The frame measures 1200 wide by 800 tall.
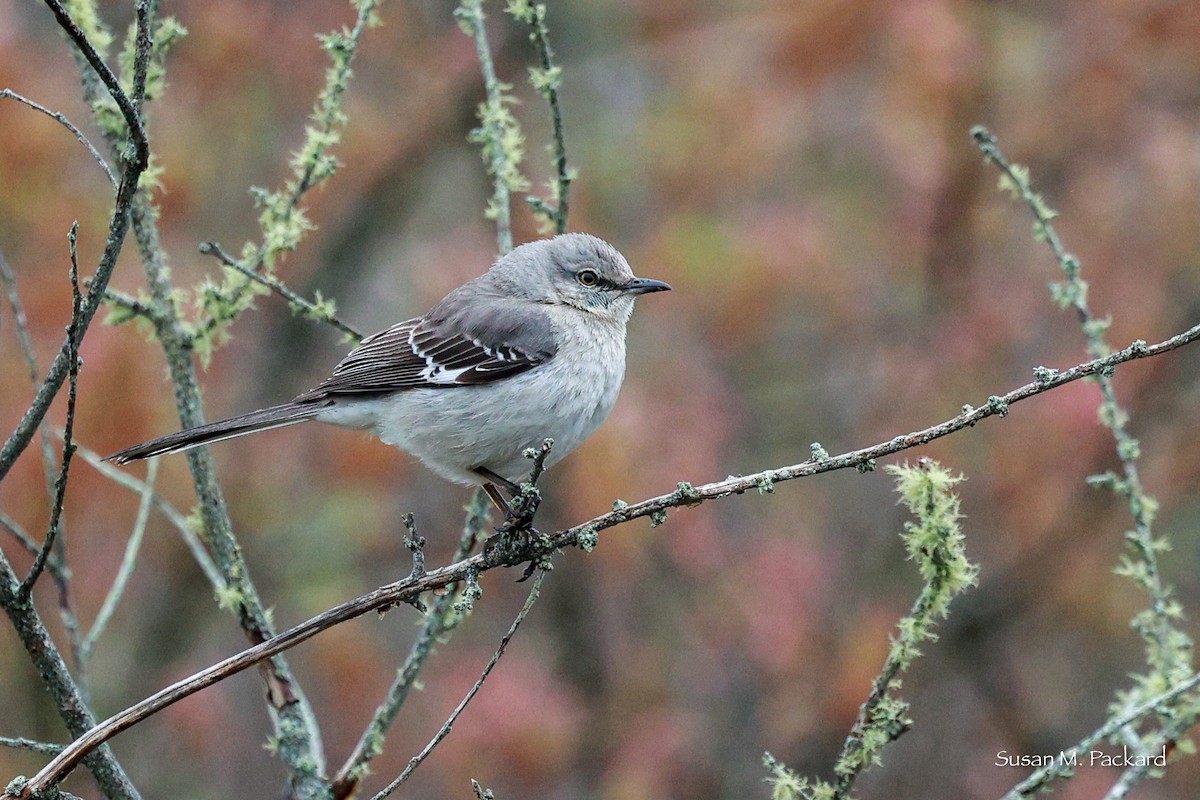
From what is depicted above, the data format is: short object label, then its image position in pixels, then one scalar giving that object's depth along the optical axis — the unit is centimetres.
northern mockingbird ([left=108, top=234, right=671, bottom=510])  769
